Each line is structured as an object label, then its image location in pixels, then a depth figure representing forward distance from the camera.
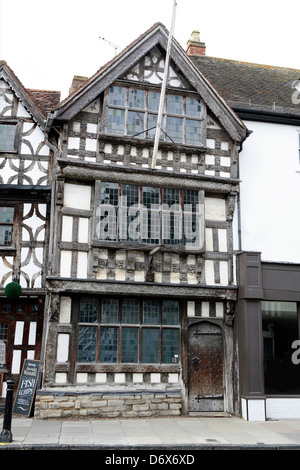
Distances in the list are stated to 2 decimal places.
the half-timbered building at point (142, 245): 10.85
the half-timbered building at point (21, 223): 11.48
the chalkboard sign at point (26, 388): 10.59
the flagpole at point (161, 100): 11.13
